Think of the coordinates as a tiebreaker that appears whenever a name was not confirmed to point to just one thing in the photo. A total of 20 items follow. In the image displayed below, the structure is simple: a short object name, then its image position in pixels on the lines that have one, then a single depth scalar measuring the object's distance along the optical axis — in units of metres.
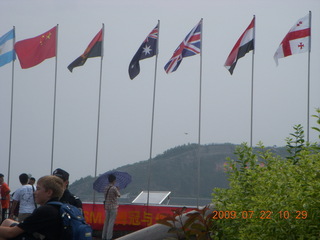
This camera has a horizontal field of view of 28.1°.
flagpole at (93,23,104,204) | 21.92
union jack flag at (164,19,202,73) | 20.12
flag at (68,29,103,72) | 21.60
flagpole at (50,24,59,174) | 22.56
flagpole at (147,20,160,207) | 21.67
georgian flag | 18.31
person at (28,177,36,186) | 15.66
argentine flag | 22.11
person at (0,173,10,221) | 17.11
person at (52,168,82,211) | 8.95
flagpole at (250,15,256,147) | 19.84
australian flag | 20.61
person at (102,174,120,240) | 16.11
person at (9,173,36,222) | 12.92
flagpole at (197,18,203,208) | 20.17
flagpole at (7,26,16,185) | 22.41
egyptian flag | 19.00
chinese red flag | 21.27
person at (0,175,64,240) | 5.43
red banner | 17.56
